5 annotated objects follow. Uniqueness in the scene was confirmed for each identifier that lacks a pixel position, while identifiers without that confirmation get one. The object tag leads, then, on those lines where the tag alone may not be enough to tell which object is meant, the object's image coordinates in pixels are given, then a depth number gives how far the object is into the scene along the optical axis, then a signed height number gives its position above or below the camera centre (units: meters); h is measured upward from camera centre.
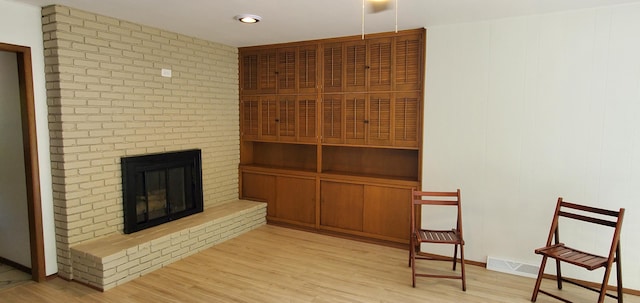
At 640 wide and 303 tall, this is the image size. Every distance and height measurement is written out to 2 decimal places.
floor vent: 3.32 -1.29
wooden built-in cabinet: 3.96 -0.07
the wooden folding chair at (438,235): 3.09 -0.96
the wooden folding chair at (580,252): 2.59 -0.94
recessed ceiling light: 3.31 +0.95
